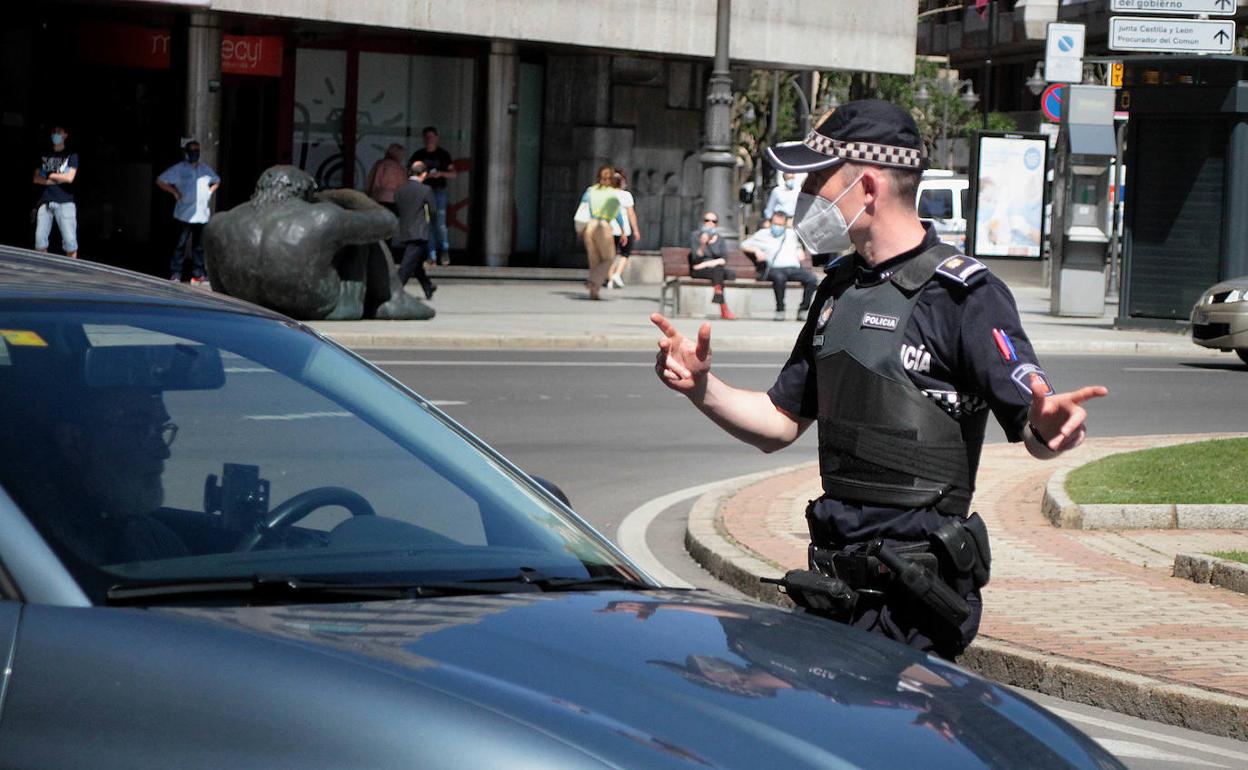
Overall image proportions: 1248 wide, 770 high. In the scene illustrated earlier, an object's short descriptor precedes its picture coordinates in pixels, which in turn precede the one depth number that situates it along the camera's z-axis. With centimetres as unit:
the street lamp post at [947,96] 6944
